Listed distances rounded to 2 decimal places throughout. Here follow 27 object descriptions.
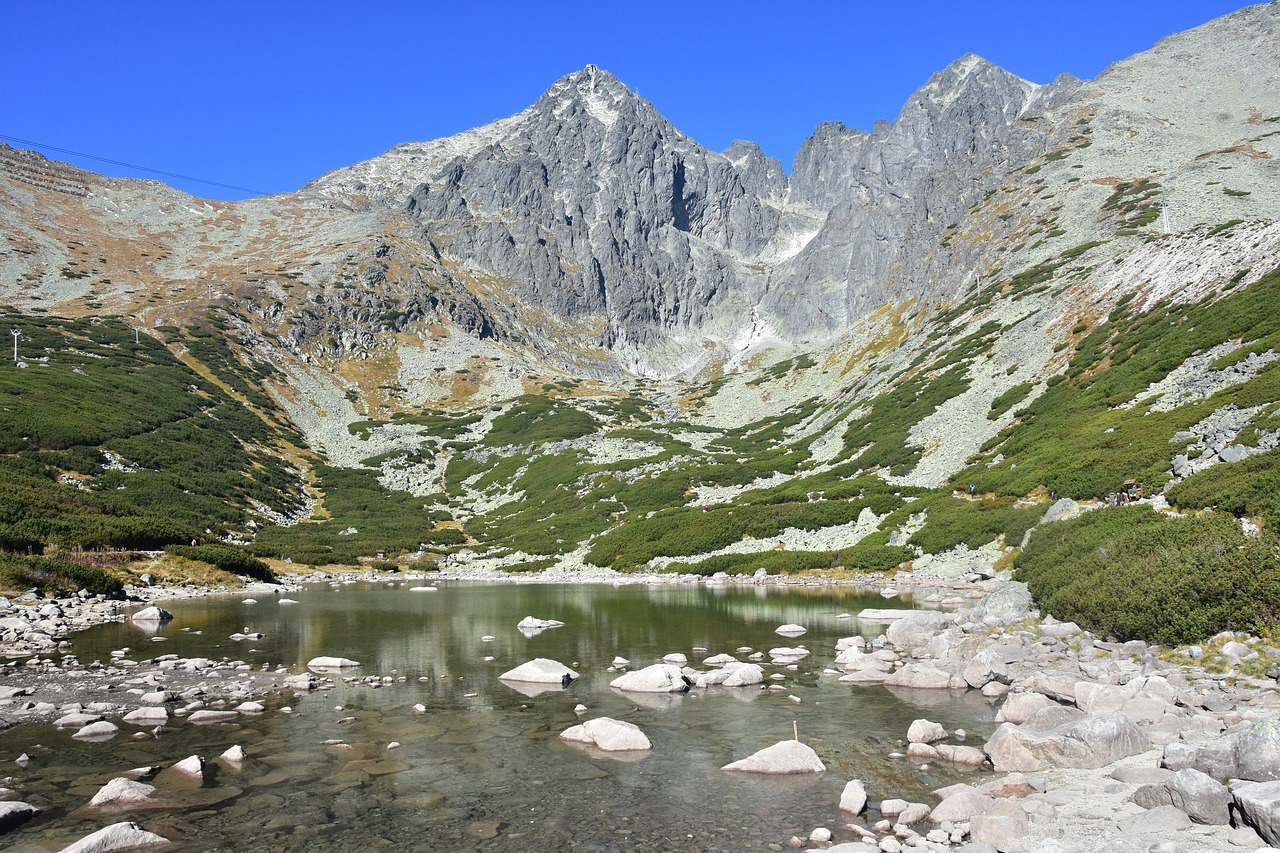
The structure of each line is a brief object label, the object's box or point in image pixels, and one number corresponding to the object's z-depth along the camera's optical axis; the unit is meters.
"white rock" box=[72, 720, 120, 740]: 15.58
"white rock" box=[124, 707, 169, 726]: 16.98
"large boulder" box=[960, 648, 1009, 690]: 20.20
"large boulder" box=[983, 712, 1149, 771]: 12.88
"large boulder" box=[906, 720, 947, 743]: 15.43
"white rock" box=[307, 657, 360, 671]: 24.30
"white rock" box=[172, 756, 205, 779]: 13.45
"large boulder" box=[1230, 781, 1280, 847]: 8.48
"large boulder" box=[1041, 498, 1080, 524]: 36.53
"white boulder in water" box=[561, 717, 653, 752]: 15.88
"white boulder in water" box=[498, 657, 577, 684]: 22.53
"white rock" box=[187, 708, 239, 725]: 17.28
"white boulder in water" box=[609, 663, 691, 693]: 21.09
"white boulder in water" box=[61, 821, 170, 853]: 10.18
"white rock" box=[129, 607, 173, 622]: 32.03
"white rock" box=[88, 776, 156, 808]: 12.05
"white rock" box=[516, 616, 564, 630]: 34.02
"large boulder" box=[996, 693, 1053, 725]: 16.19
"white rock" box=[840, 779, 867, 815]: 12.02
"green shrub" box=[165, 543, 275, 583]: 49.16
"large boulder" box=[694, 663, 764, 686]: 21.77
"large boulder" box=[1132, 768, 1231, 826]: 9.38
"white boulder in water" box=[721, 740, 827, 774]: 14.11
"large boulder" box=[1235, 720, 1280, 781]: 9.69
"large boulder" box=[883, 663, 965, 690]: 20.59
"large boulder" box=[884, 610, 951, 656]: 25.94
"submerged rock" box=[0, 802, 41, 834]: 11.07
